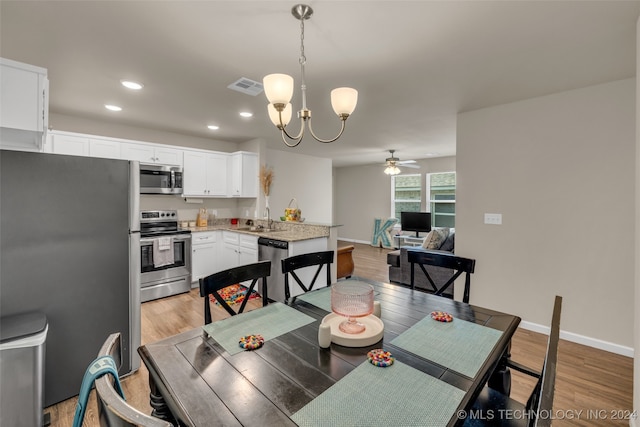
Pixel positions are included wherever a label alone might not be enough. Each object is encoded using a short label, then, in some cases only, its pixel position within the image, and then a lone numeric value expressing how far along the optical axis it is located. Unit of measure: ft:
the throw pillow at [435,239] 14.67
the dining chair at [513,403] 2.69
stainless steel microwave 13.05
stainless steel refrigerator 5.61
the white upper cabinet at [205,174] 14.76
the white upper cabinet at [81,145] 11.19
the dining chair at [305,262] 6.89
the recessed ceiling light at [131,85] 8.80
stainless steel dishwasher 11.92
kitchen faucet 15.29
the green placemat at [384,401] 2.84
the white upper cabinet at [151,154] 12.85
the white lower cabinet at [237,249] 13.28
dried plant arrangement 16.20
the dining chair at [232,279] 5.29
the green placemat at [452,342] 3.84
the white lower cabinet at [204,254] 14.16
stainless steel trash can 4.92
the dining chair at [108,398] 2.07
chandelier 5.15
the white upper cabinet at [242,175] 16.05
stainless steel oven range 12.47
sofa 13.87
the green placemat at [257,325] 4.41
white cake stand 4.24
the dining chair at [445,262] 6.88
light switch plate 10.78
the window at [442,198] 23.81
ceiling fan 19.96
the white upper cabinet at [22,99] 4.93
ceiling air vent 8.50
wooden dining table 2.93
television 23.65
